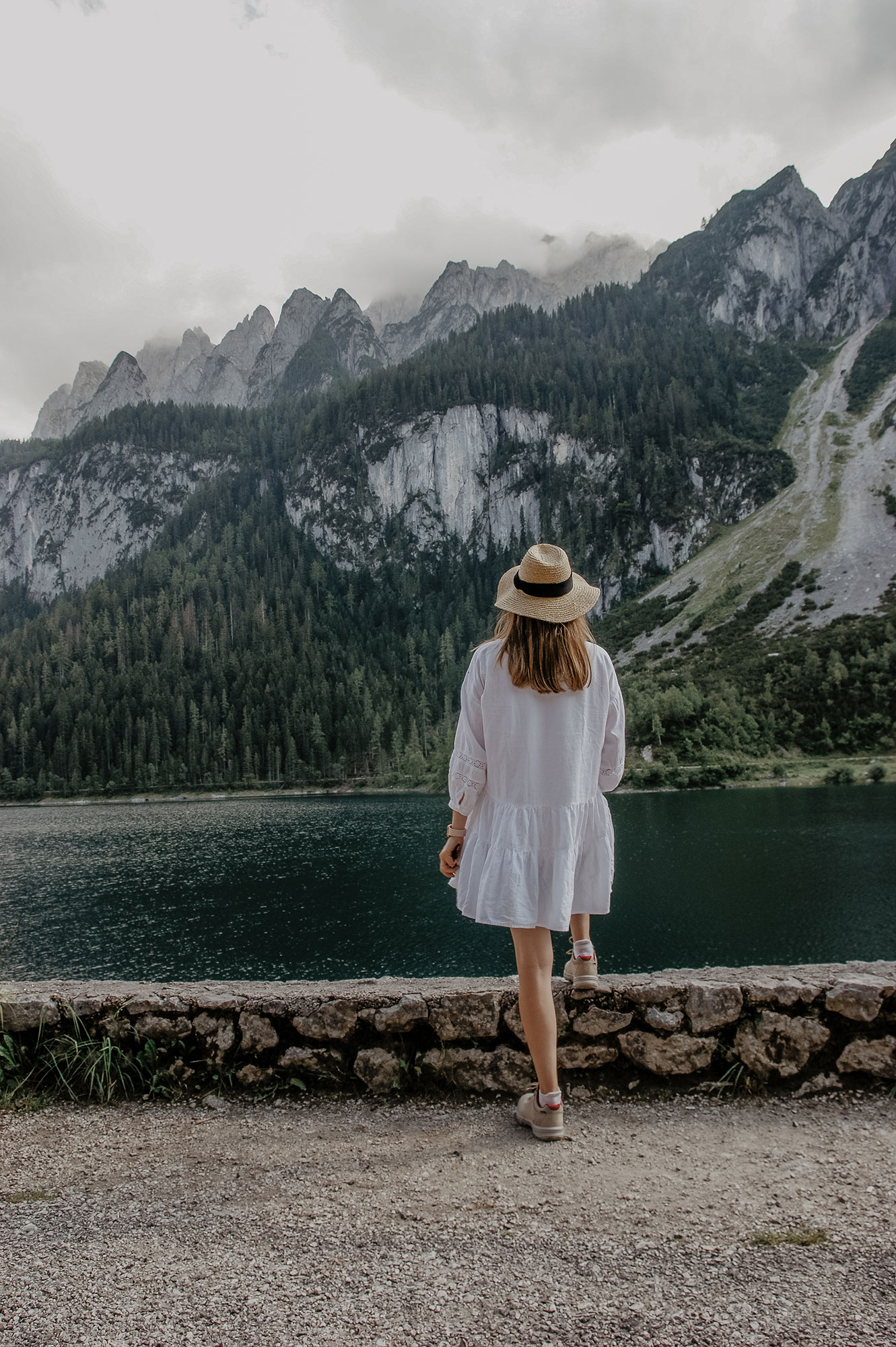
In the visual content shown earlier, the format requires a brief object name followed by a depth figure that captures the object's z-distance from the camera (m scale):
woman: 3.56
